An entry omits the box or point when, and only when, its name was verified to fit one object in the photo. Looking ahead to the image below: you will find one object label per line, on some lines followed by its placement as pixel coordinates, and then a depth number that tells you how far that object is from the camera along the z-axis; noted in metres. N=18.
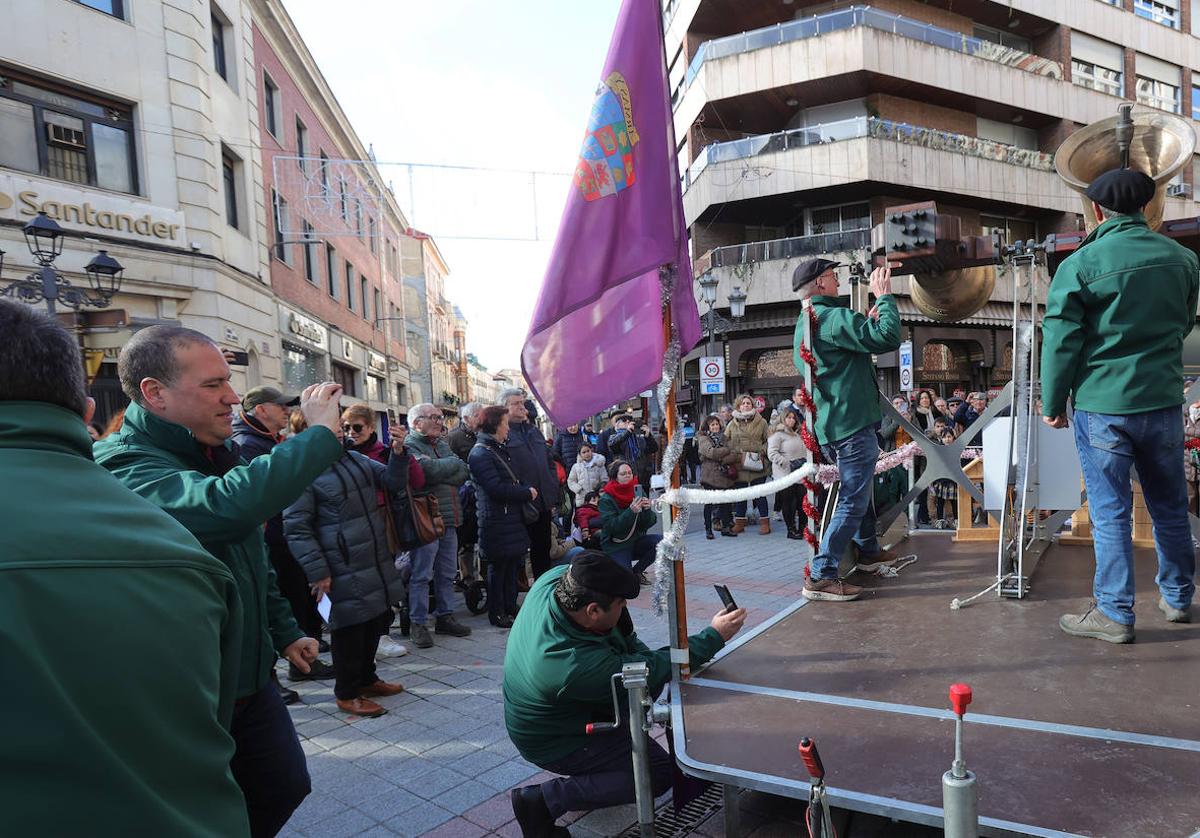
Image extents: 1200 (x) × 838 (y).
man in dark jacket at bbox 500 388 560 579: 6.43
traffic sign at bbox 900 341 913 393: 11.79
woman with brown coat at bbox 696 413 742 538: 10.07
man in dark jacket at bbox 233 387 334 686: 4.52
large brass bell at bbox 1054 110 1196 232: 4.76
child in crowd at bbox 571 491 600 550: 6.76
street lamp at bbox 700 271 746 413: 16.17
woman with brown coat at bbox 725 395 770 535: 10.16
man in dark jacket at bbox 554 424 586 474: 10.77
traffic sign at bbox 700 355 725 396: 14.95
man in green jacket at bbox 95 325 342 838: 1.94
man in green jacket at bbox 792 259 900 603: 4.30
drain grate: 2.85
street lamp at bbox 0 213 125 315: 6.61
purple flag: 2.74
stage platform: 2.12
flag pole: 3.00
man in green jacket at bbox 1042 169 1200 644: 3.24
